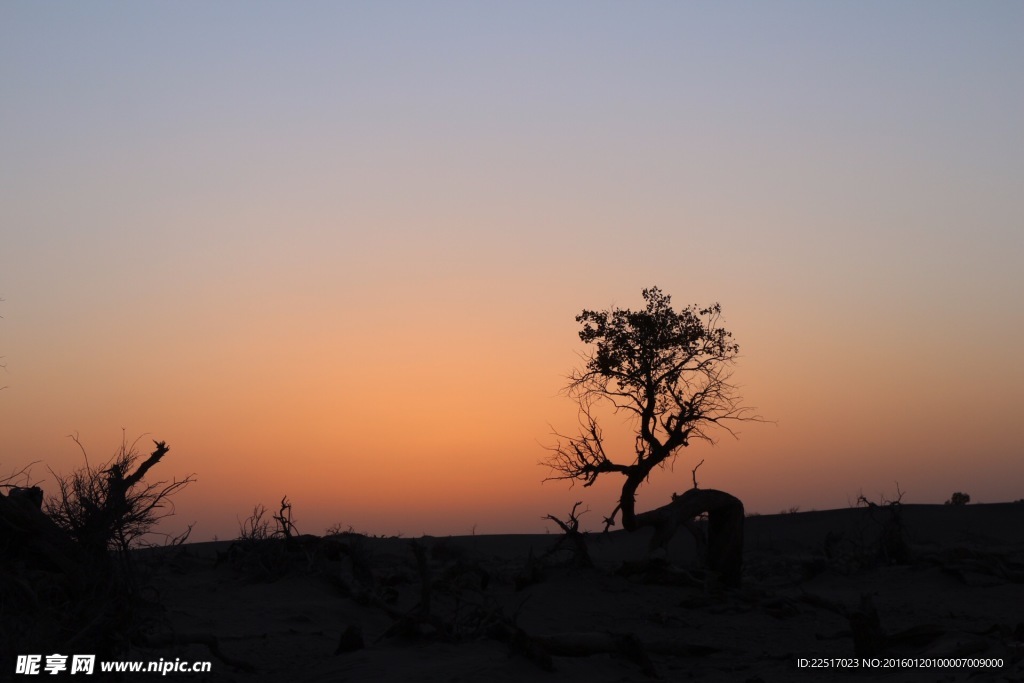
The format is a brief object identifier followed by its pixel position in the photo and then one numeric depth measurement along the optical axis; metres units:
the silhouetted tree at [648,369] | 24.47
